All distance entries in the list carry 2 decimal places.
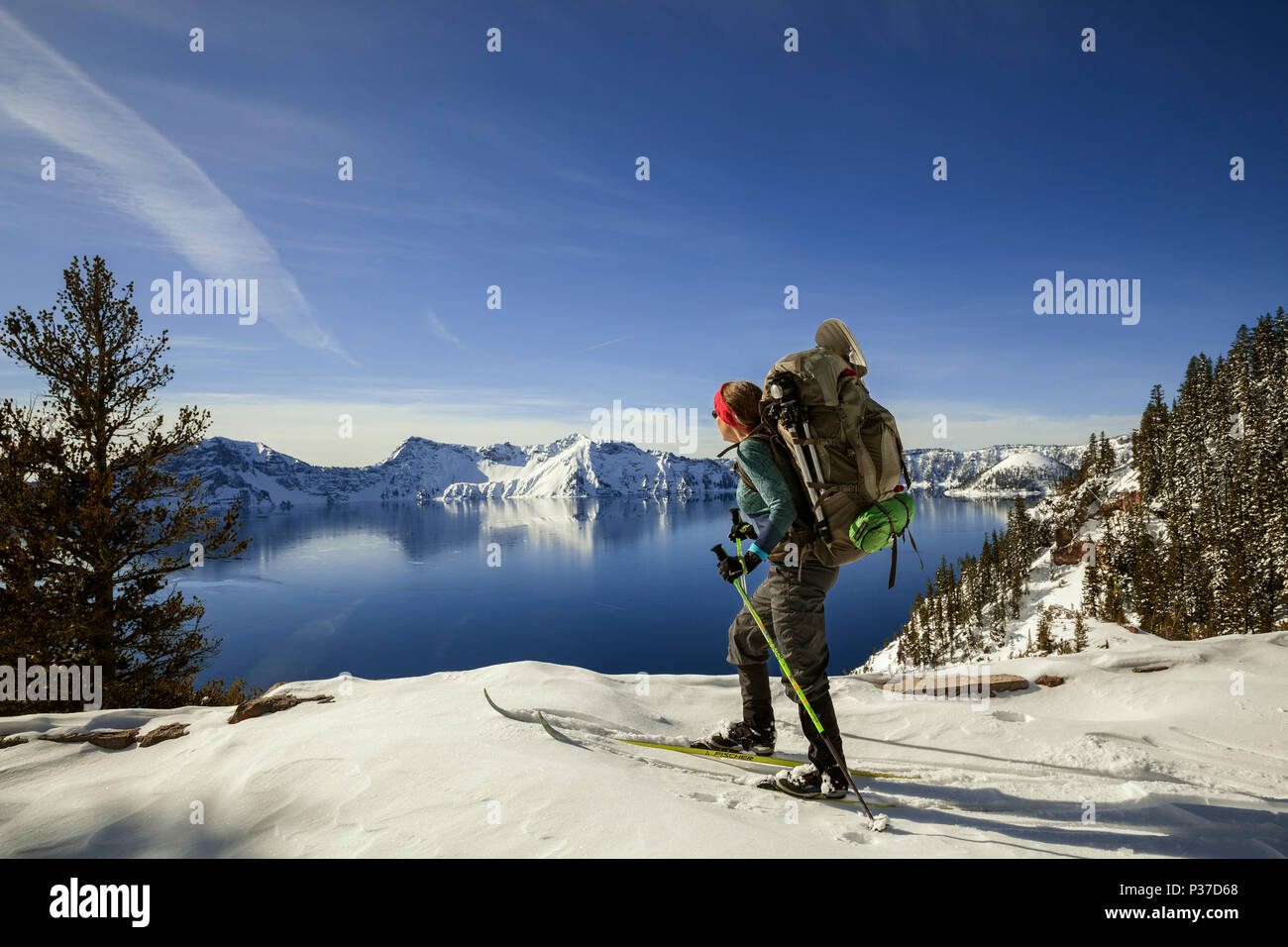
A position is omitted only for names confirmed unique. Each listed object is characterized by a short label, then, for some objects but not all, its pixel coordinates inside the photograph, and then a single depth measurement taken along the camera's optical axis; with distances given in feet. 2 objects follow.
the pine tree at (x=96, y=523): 36.52
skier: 11.75
